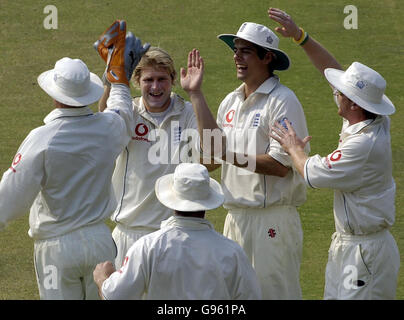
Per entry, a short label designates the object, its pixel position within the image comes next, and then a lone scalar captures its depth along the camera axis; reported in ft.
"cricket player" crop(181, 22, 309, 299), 45.80
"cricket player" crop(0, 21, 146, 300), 40.55
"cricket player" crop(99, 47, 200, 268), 46.88
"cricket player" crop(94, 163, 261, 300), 36.91
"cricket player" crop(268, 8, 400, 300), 42.57
